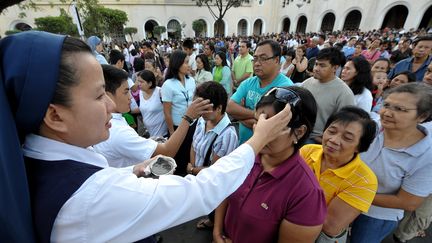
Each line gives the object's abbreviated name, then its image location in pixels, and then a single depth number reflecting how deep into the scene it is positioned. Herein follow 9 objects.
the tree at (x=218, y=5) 34.25
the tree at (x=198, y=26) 37.28
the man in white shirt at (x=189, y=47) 6.26
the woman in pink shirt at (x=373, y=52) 6.70
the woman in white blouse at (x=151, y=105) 3.39
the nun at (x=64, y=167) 0.75
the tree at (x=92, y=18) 16.01
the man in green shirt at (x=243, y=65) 5.41
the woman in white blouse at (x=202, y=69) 4.98
